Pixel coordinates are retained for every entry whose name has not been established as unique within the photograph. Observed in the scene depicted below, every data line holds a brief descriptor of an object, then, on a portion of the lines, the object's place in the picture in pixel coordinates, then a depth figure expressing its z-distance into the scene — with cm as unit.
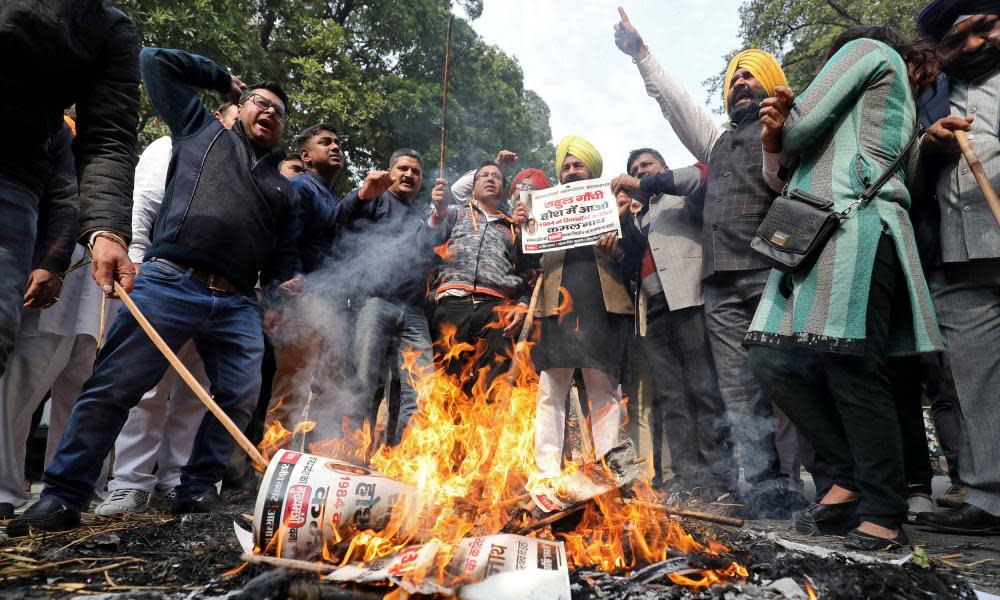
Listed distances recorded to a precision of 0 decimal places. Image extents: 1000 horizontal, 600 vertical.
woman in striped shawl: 256
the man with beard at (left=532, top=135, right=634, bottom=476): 423
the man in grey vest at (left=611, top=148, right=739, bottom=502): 388
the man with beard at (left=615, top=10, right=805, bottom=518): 366
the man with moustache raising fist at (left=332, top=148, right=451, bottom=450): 416
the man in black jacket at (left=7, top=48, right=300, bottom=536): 292
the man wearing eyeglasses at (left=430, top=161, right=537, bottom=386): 448
